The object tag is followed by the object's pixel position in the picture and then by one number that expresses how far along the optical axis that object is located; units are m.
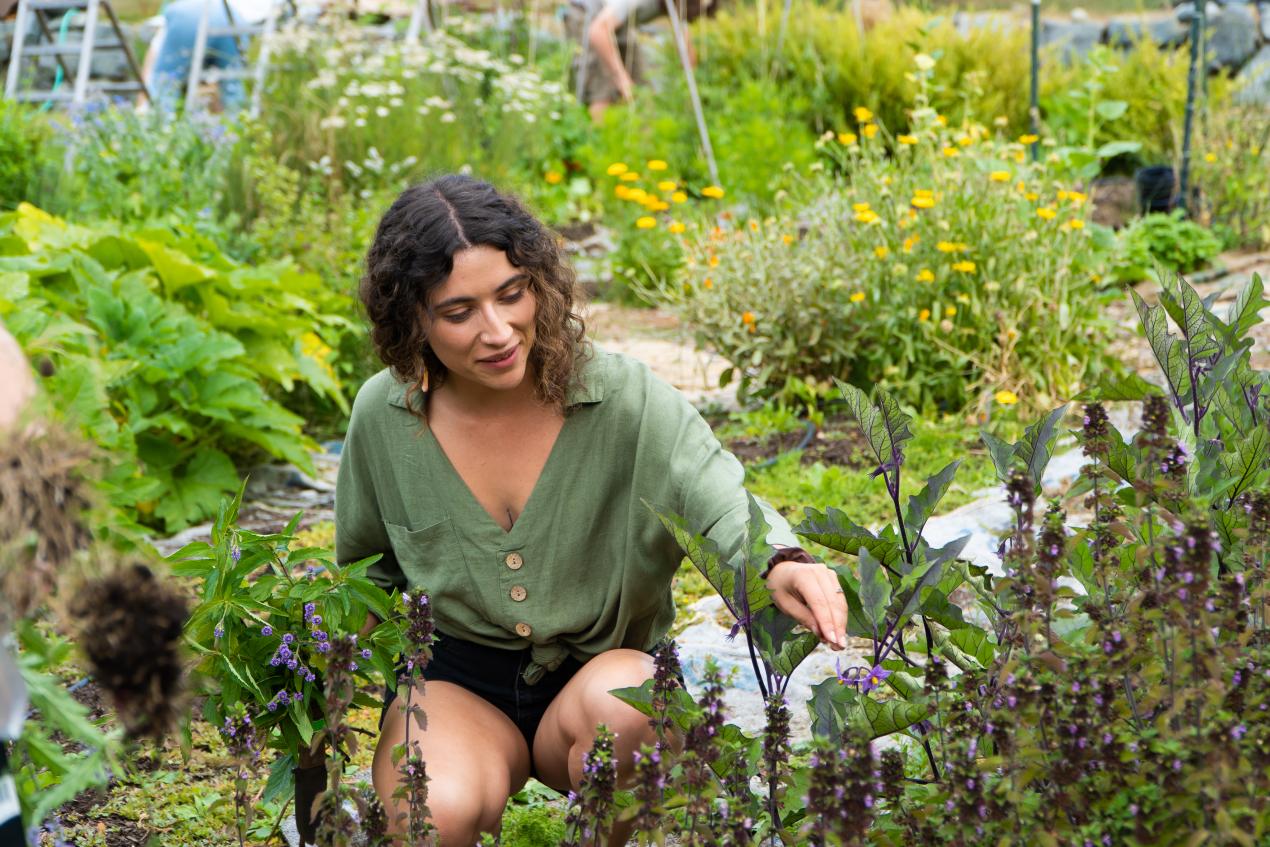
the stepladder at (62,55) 8.80
